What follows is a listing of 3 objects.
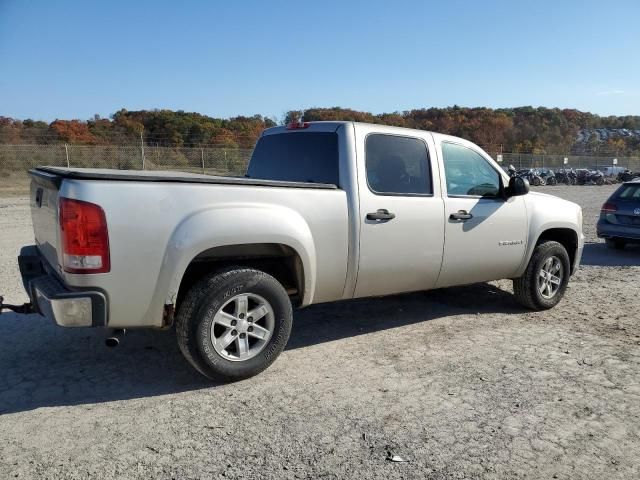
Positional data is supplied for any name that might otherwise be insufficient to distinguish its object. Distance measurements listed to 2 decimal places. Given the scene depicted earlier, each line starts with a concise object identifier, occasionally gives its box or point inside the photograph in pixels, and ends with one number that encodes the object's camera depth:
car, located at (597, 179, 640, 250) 9.65
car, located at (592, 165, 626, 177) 43.28
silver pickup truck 3.18
